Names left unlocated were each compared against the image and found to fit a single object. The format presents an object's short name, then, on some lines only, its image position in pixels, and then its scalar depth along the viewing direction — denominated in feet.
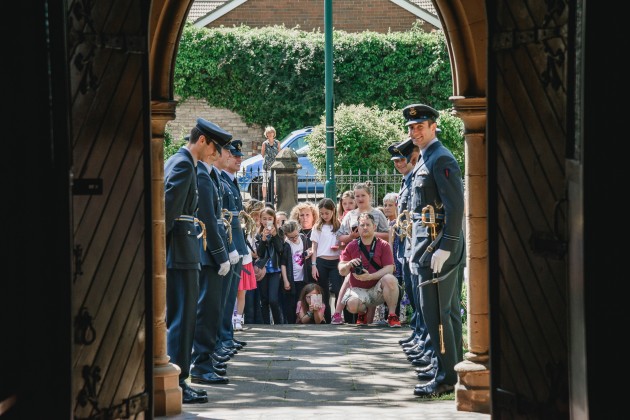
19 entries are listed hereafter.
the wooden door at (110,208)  18.95
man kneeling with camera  42.57
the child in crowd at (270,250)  43.98
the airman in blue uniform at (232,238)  37.68
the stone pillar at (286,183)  58.70
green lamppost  59.00
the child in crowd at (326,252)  44.91
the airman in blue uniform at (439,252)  29.94
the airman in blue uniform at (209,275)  32.50
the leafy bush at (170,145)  86.17
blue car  60.75
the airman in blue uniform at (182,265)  29.22
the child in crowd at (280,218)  47.18
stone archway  27.55
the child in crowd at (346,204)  47.37
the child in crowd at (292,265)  44.19
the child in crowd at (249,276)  42.37
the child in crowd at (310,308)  44.78
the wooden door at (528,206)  18.72
